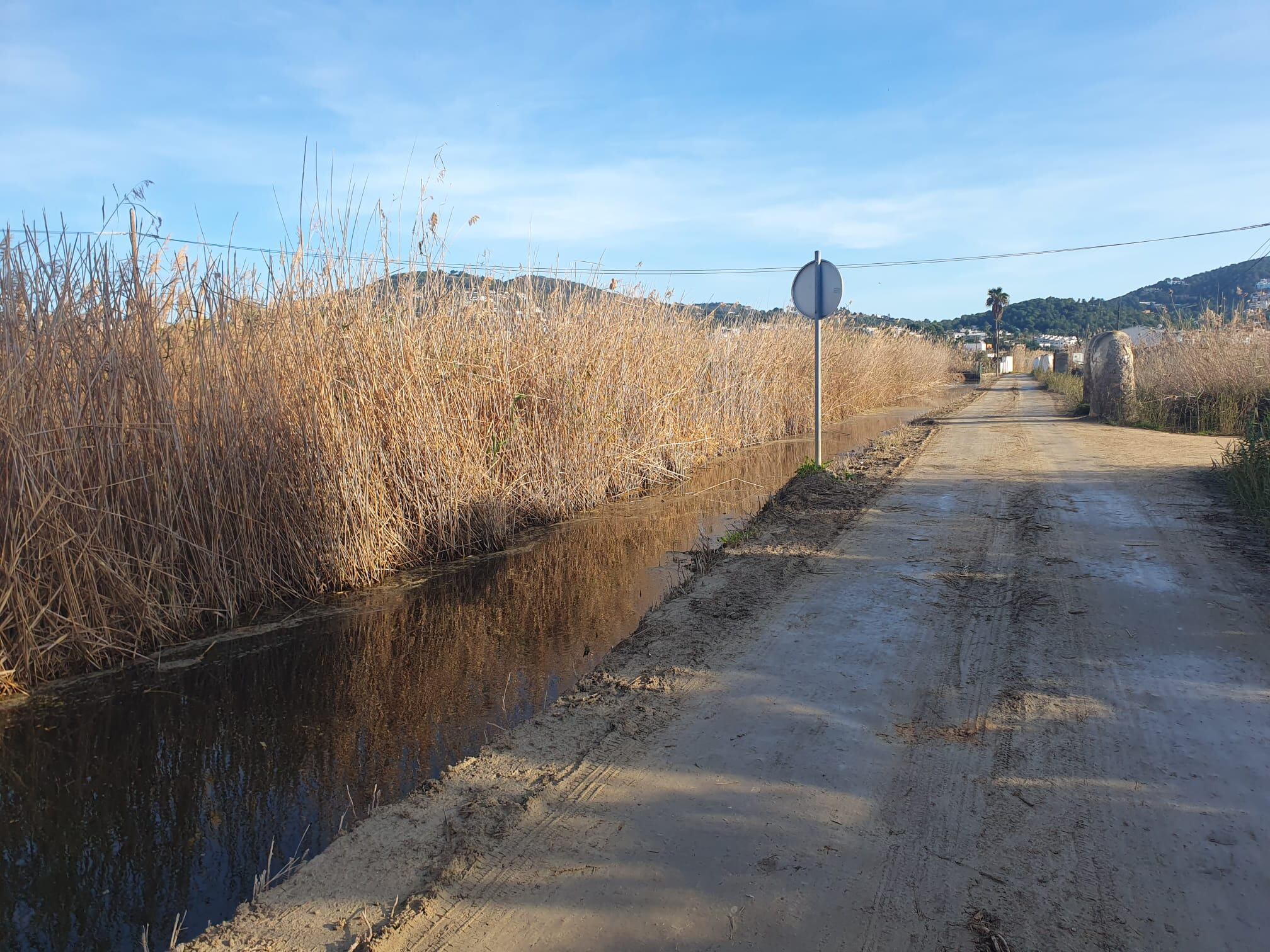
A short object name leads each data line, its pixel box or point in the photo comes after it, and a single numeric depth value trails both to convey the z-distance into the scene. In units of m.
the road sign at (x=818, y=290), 10.06
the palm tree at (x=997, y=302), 77.69
